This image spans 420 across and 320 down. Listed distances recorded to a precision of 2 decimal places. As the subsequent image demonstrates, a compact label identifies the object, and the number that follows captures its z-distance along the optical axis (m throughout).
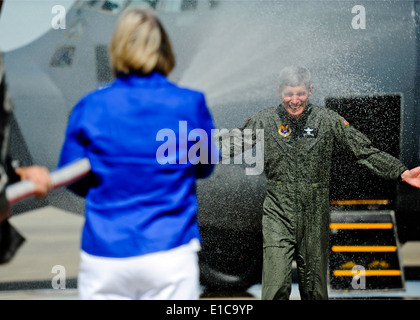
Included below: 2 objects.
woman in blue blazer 7.53
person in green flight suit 9.08
